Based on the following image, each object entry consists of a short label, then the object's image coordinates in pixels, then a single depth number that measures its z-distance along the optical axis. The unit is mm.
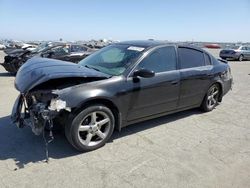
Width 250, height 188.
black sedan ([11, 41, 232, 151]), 2685
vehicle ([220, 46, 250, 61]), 16574
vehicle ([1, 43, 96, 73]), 7736
